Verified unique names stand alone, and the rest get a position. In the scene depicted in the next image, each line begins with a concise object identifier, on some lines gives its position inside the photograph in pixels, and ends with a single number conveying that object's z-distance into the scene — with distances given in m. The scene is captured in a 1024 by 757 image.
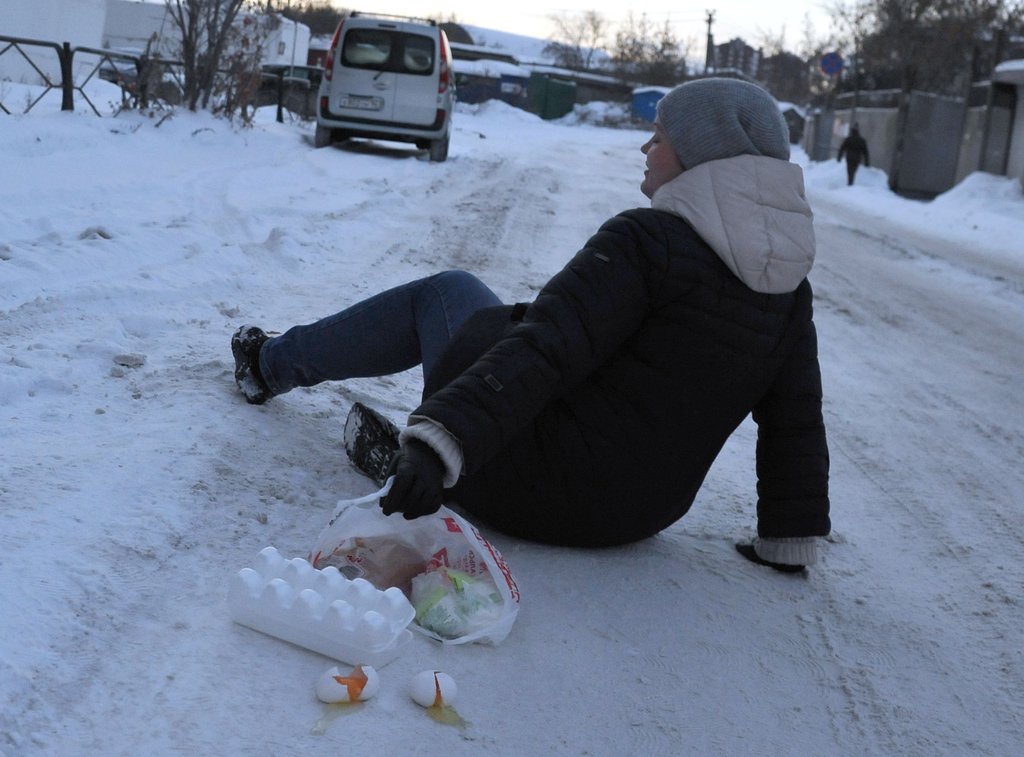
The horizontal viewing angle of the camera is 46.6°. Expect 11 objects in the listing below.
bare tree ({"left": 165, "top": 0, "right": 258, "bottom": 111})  14.66
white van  15.83
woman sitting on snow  2.52
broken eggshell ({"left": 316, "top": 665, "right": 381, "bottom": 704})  2.14
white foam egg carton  2.26
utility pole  80.57
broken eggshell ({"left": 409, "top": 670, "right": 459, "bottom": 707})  2.21
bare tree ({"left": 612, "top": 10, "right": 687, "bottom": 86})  65.06
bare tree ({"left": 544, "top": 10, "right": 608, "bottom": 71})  83.69
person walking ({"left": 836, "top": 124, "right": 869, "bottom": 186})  23.38
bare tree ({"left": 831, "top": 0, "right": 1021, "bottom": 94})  30.17
